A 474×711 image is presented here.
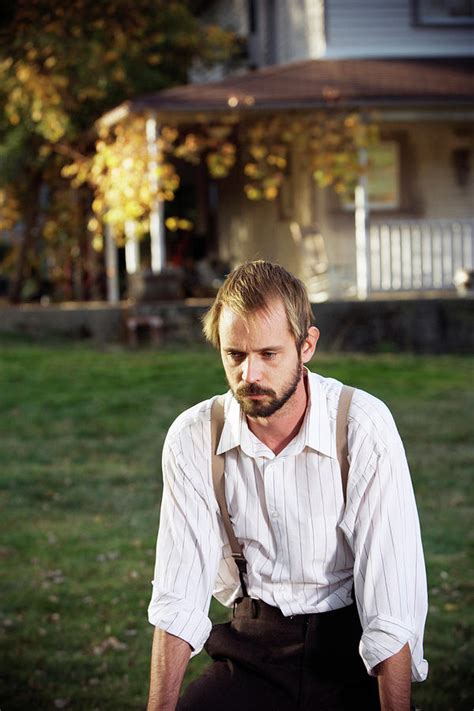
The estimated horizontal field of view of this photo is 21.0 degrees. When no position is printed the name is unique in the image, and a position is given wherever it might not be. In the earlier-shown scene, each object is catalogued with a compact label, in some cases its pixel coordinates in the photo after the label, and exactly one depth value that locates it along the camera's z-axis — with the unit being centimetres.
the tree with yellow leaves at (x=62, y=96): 1334
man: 337
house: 1777
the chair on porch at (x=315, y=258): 1839
